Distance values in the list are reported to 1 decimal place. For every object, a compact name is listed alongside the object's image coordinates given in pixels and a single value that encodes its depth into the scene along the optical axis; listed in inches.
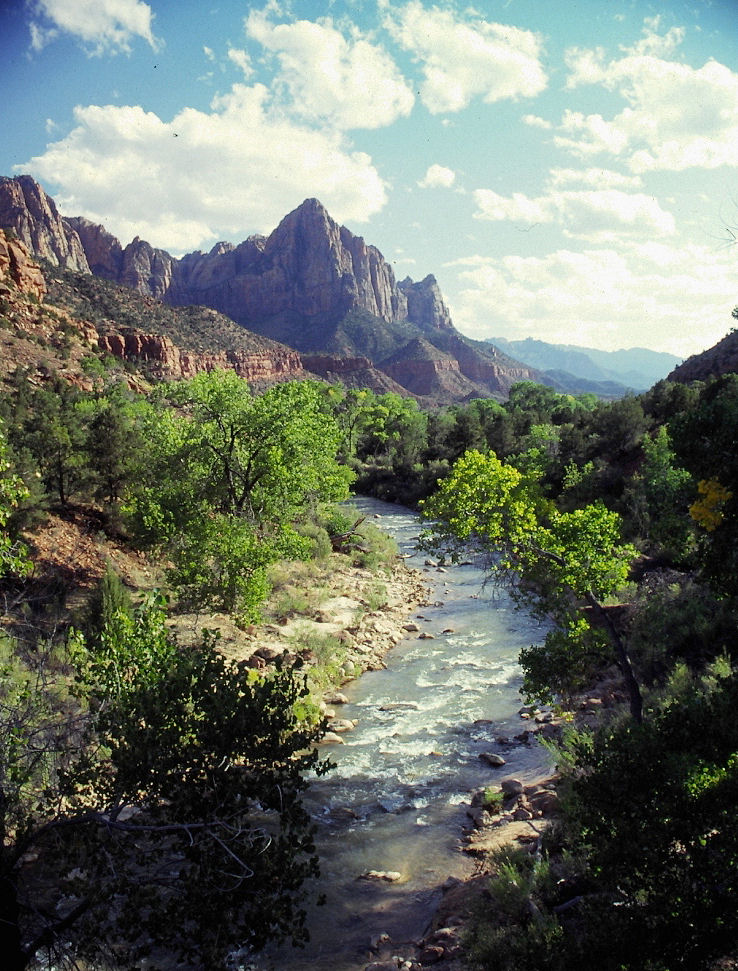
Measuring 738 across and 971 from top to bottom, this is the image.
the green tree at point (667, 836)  194.4
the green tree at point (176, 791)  201.0
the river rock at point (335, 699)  584.8
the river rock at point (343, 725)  535.8
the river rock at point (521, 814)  387.2
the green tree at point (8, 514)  255.3
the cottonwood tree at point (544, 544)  377.4
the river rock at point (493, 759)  474.0
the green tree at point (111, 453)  823.1
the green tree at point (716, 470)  249.9
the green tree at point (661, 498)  312.3
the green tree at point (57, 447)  788.0
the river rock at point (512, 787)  424.5
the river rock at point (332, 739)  508.1
